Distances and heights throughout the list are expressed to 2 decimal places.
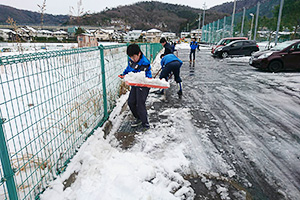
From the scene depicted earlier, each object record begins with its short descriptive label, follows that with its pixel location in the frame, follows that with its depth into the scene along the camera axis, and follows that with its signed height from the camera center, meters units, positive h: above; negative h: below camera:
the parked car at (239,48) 17.47 -0.52
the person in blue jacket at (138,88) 3.62 -0.82
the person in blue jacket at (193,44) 13.55 -0.13
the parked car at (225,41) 19.84 +0.08
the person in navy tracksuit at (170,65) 5.98 -0.65
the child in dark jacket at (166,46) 7.27 -0.14
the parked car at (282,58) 9.89 -0.76
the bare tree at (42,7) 4.17 +0.69
